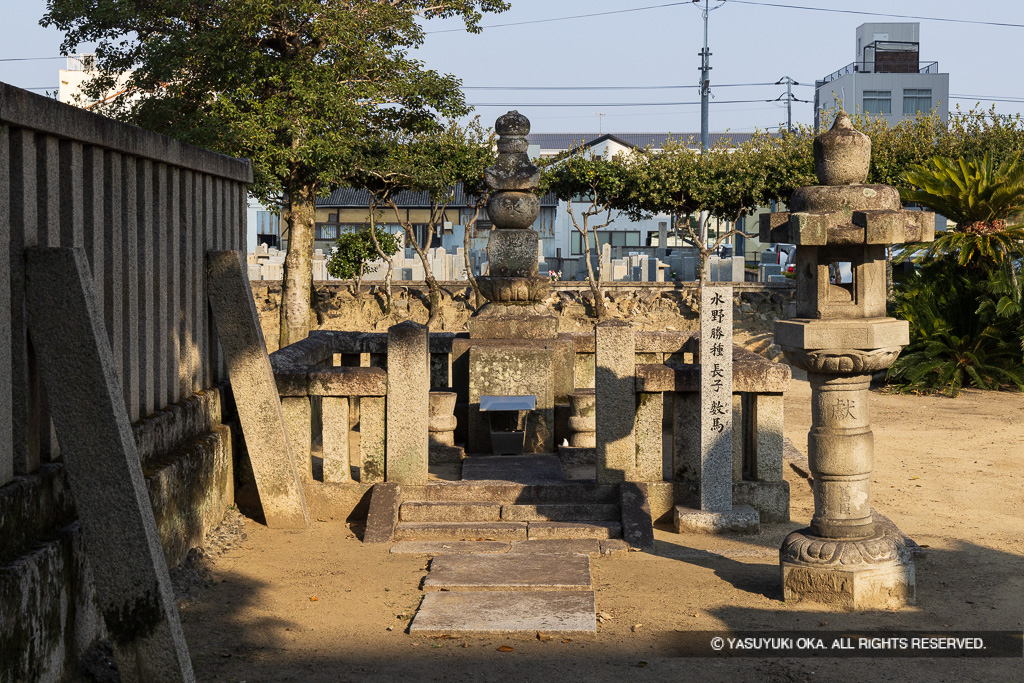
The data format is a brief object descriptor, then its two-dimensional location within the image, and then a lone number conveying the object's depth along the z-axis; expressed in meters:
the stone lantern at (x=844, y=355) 5.79
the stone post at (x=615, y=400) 7.46
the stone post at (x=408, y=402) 7.43
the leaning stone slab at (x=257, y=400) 7.12
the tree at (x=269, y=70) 17.78
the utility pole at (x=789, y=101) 54.56
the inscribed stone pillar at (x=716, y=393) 7.21
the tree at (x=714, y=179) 25.28
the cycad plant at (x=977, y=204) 14.76
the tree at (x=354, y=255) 24.61
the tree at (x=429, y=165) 21.61
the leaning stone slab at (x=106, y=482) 4.13
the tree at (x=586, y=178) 25.64
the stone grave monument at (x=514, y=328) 9.84
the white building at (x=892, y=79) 47.69
